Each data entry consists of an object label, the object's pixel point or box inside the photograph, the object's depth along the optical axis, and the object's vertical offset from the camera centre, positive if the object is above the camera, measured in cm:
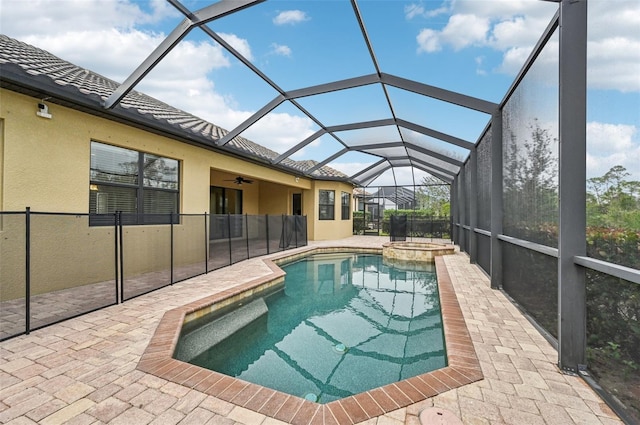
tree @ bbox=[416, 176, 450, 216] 2125 +129
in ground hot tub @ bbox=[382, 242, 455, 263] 1048 -144
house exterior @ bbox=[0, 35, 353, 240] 441 +134
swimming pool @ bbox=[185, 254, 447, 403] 315 -179
